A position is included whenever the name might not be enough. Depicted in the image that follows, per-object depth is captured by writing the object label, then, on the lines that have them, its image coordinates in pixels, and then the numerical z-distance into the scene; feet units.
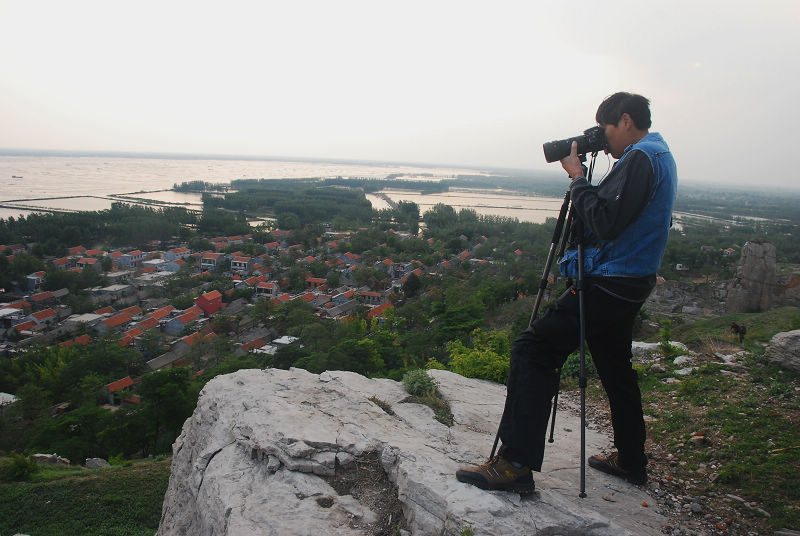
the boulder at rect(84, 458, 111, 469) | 26.62
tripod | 6.32
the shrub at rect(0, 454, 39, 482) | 22.21
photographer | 6.03
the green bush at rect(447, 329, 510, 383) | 14.78
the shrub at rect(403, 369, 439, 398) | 11.69
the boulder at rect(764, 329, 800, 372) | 11.98
